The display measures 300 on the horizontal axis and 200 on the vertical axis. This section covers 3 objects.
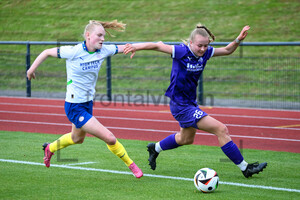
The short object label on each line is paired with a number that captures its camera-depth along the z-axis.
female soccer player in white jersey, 13.52
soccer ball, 12.40
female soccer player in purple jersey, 13.84
